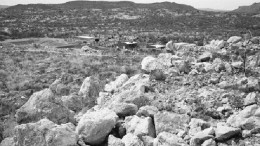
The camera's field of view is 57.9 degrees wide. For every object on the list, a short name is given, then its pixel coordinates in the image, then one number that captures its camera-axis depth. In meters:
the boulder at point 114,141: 4.77
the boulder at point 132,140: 4.65
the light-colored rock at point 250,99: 5.66
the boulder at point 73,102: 7.69
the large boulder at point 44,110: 6.10
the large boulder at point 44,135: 4.56
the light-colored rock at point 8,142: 5.37
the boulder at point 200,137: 4.54
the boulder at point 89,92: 7.98
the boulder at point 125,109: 6.19
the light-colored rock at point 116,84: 8.81
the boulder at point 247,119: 4.71
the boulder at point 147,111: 5.84
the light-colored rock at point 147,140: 4.88
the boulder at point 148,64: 9.38
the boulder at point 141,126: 5.16
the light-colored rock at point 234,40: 12.82
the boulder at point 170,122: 5.23
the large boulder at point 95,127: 5.06
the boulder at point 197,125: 4.98
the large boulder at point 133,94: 6.70
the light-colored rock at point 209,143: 4.43
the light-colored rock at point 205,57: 9.55
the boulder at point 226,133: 4.62
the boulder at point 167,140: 4.59
